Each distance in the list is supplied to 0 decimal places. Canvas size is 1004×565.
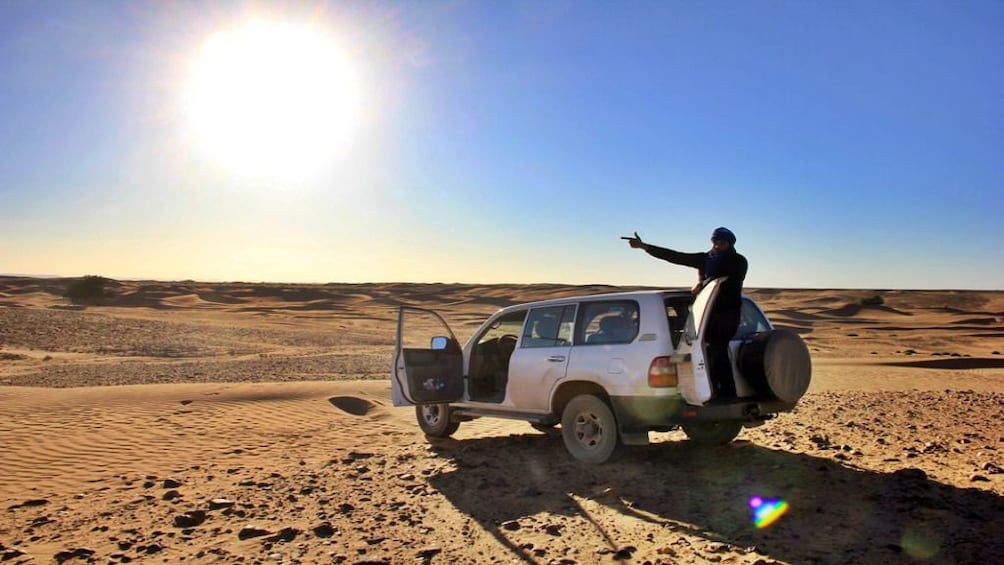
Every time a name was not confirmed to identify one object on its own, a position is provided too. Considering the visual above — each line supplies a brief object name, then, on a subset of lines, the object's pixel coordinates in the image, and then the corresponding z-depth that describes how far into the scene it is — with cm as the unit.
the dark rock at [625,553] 477
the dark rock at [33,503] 681
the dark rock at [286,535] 540
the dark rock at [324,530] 550
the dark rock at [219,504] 643
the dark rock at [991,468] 670
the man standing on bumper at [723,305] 655
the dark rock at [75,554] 517
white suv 646
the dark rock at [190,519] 588
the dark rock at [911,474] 639
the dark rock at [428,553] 497
